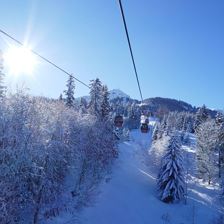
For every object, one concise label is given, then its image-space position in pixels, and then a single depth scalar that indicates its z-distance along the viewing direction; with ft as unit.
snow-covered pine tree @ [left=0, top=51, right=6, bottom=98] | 94.83
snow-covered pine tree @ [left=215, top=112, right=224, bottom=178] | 134.33
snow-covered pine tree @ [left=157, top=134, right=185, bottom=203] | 103.83
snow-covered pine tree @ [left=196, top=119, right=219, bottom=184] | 129.49
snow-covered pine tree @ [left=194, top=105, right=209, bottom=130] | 186.93
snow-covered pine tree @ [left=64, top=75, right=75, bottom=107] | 148.41
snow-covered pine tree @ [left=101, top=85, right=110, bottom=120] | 136.53
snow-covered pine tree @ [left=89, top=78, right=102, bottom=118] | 143.63
